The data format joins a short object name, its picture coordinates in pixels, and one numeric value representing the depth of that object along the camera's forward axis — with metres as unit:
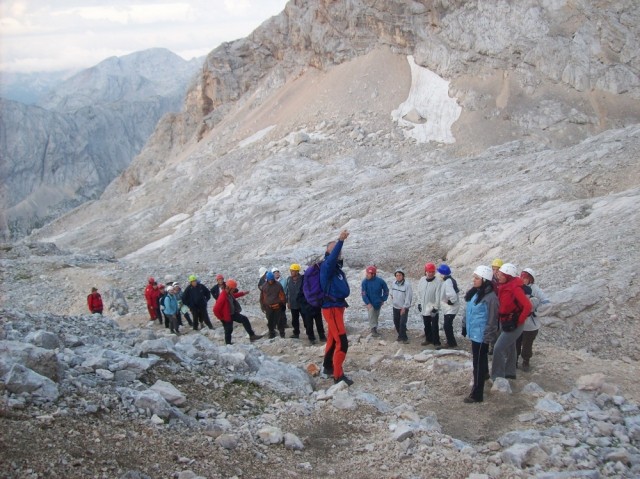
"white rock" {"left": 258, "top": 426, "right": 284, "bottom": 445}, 6.30
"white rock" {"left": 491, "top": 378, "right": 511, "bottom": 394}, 8.16
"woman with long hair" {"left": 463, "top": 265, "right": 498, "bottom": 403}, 7.93
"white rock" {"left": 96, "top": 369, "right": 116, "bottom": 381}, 6.75
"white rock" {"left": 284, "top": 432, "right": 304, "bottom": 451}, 6.29
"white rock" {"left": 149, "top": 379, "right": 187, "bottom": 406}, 6.66
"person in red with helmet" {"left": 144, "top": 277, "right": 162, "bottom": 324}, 16.34
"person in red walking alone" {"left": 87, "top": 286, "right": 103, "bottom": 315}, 16.19
